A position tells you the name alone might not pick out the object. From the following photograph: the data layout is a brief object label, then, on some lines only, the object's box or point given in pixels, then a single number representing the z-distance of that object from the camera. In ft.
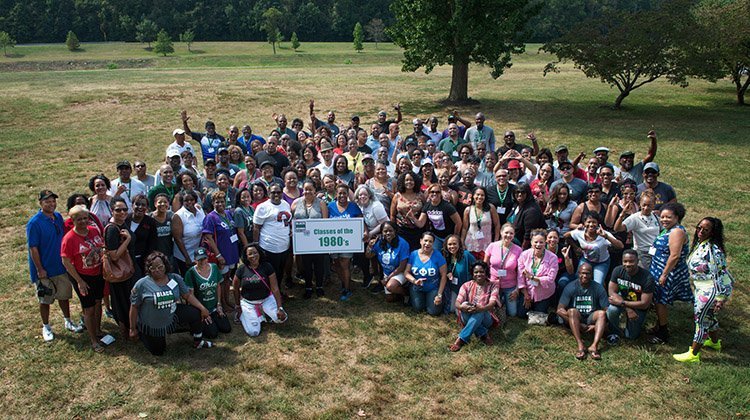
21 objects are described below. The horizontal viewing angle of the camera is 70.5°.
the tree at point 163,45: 224.94
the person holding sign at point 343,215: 27.73
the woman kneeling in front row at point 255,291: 24.99
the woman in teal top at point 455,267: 26.00
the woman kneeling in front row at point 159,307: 22.25
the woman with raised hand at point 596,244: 25.00
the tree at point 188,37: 263.18
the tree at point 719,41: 74.74
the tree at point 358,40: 239.91
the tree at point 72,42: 242.78
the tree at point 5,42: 229.35
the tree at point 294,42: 256.73
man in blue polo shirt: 22.90
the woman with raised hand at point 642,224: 25.41
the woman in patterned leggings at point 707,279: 21.66
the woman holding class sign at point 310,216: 27.63
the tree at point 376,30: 291.77
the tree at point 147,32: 270.67
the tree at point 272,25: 257.14
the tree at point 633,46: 76.28
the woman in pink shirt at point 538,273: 24.91
